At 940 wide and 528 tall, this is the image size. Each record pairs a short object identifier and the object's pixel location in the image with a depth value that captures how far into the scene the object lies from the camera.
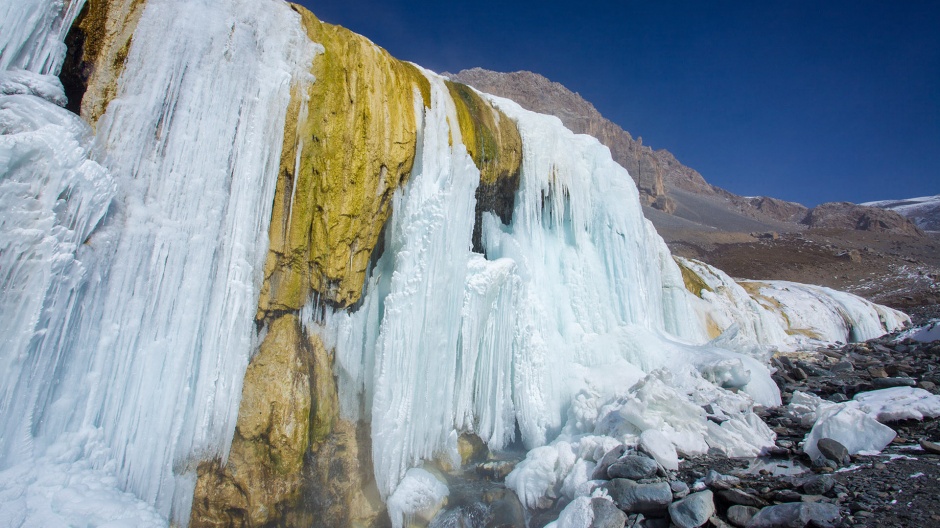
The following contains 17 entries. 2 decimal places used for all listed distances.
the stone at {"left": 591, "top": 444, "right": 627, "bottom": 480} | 4.88
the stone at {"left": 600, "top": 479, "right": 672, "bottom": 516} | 4.12
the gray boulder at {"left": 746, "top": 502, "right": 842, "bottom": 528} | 3.34
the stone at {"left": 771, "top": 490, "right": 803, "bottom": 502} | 3.76
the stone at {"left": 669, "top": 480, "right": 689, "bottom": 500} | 4.21
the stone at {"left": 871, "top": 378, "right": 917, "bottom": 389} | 7.27
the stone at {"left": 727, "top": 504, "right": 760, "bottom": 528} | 3.67
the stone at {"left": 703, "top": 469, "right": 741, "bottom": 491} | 4.14
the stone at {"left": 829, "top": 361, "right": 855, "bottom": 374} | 9.70
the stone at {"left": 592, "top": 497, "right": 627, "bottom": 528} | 4.05
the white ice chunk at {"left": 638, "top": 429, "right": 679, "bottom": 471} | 4.85
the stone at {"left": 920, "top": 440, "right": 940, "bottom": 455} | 4.44
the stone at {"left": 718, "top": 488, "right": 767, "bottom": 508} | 3.79
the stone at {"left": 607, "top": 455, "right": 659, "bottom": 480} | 4.53
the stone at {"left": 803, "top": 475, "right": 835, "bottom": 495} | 3.80
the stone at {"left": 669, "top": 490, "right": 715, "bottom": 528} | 3.79
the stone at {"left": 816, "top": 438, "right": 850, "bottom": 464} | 4.48
